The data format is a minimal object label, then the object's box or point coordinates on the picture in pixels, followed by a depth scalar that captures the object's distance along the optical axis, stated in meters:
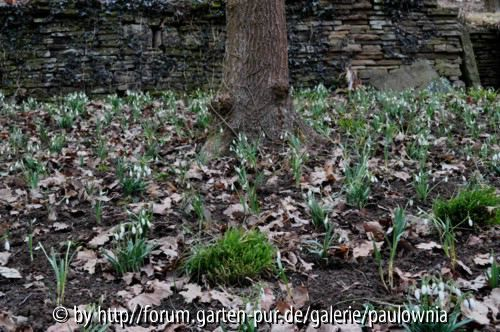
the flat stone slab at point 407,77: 9.12
